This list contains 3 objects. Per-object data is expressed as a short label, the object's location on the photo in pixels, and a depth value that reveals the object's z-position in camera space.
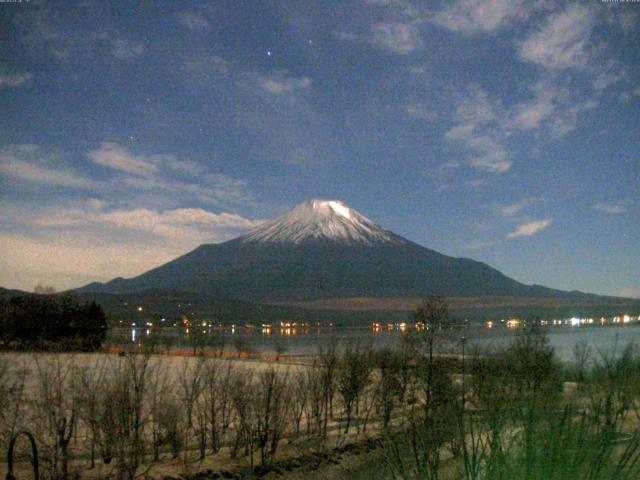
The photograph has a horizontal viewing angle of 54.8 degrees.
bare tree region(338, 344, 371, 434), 18.83
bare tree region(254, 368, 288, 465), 13.67
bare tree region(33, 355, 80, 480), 10.05
